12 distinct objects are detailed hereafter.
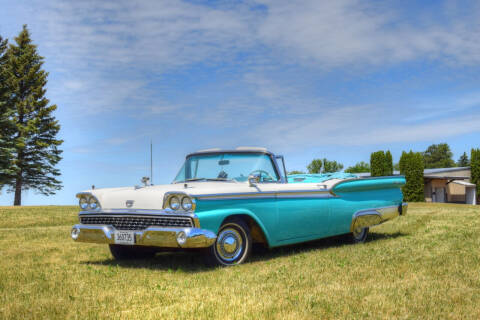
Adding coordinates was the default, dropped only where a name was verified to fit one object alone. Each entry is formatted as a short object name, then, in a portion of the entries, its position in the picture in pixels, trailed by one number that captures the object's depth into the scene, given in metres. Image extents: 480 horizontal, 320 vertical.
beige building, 46.53
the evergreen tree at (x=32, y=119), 37.69
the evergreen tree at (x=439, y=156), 100.25
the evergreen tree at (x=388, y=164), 45.19
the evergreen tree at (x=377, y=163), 45.16
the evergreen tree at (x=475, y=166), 44.77
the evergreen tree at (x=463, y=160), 104.29
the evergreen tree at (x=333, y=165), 89.44
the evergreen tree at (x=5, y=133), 31.67
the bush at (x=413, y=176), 42.62
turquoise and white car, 6.08
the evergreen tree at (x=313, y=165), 89.34
